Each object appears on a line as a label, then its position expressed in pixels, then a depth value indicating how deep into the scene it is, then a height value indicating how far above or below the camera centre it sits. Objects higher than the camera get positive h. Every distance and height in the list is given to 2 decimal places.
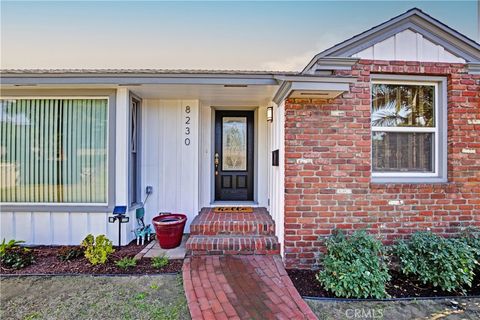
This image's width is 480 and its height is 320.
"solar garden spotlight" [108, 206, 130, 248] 3.76 -0.94
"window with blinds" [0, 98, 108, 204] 4.05 +0.20
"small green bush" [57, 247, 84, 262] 3.39 -1.40
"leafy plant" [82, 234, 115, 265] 3.24 -1.30
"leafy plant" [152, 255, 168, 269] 3.17 -1.44
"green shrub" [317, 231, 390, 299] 2.52 -1.25
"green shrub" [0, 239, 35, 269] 3.21 -1.38
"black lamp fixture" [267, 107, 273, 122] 4.33 +0.89
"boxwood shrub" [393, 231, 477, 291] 2.65 -1.24
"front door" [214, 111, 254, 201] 5.34 +0.12
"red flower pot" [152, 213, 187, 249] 3.75 -1.20
